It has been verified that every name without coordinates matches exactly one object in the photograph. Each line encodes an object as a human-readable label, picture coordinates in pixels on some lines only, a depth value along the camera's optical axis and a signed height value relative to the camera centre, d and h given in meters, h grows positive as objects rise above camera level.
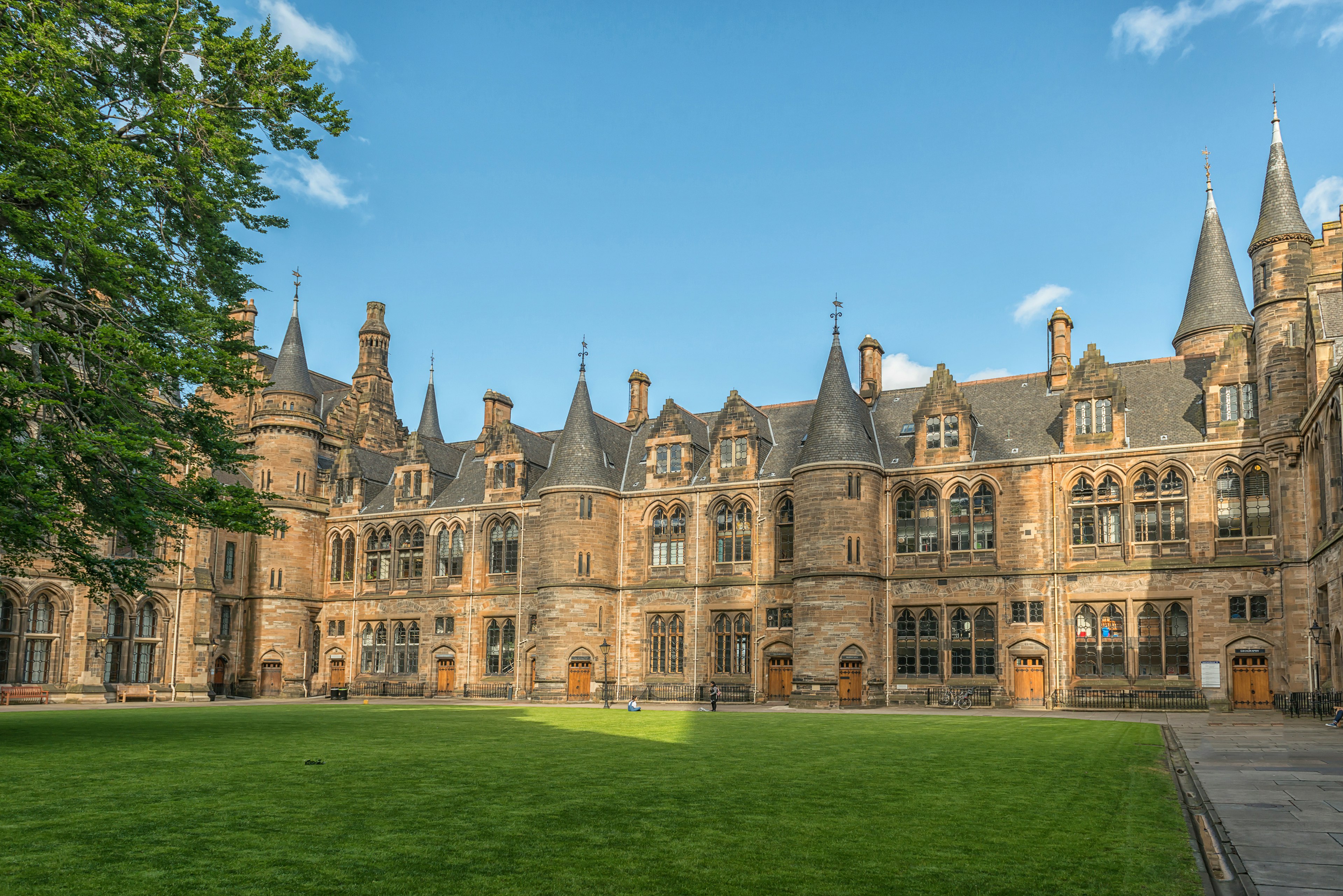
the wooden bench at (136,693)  45.44 -4.50
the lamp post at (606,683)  38.53 -3.56
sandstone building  37.91 +2.02
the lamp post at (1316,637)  34.97 -1.38
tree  17.02 +5.92
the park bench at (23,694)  40.91 -4.11
